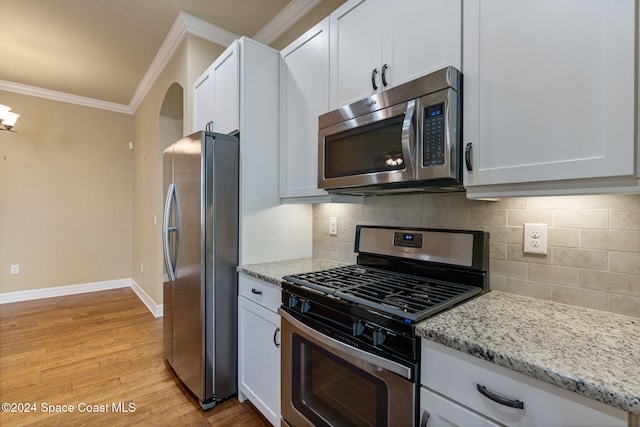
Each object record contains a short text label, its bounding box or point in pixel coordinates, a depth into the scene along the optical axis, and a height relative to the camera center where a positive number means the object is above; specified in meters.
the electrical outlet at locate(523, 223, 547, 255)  1.17 -0.11
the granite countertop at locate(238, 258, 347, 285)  1.61 -0.36
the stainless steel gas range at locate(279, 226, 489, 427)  0.97 -0.42
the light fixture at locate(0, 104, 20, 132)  3.16 +0.98
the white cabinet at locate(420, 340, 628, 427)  0.65 -0.47
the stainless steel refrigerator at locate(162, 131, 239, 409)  1.79 -0.33
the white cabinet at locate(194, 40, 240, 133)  1.95 +0.83
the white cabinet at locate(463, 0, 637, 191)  0.81 +0.37
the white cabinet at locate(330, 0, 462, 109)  1.16 +0.73
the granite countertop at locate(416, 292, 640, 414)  0.63 -0.36
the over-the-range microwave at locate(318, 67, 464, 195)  1.11 +0.30
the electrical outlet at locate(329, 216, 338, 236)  2.04 -0.12
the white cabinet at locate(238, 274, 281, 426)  1.56 -0.78
